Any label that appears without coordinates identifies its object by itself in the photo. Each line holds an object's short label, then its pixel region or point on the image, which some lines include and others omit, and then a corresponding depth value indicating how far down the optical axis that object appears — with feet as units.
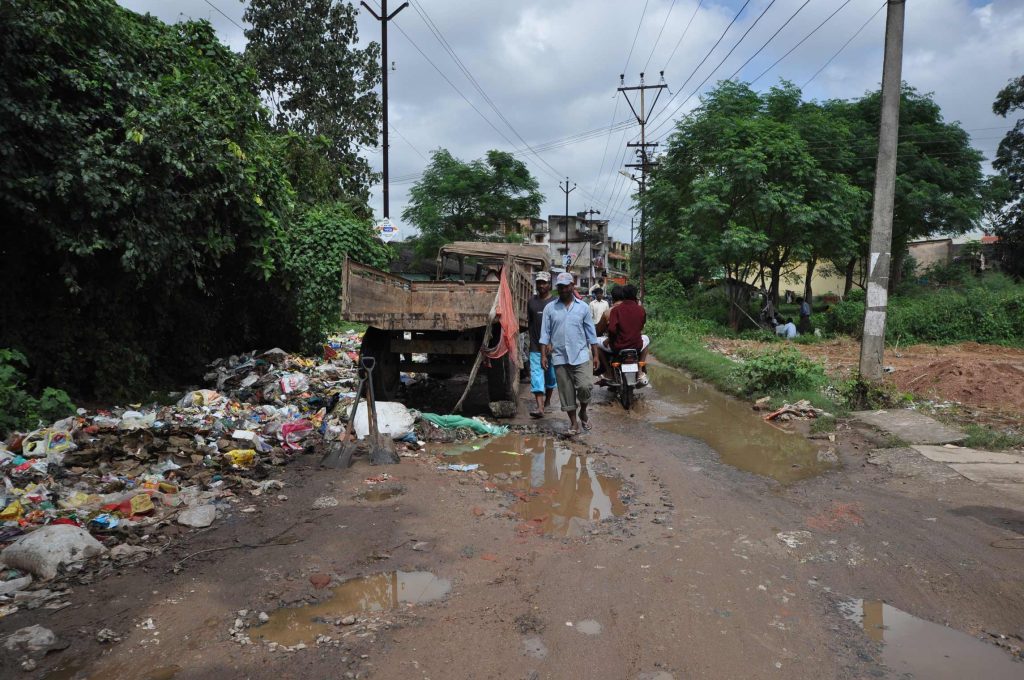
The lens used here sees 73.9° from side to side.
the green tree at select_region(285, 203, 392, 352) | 37.68
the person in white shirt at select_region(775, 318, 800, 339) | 73.36
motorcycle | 31.35
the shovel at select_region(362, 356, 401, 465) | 20.66
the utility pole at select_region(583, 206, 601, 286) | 223.88
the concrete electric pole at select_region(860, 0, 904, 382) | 27.73
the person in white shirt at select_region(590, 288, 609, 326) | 41.05
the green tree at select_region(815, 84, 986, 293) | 83.15
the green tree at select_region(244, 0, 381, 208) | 66.08
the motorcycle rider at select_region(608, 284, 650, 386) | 31.37
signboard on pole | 53.26
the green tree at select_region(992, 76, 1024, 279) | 96.32
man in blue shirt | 25.31
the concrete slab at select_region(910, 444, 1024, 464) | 20.31
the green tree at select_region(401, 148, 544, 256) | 111.96
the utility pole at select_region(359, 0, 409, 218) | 66.49
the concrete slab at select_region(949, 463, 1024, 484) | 18.34
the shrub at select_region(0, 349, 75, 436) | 21.40
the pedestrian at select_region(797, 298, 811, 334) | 81.97
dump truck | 25.41
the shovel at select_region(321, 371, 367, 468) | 20.26
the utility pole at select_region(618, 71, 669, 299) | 114.11
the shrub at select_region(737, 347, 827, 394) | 33.27
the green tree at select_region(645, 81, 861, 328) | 69.87
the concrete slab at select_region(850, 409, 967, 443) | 22.74
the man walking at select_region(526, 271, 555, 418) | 28.96
